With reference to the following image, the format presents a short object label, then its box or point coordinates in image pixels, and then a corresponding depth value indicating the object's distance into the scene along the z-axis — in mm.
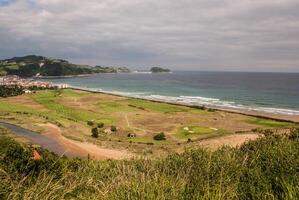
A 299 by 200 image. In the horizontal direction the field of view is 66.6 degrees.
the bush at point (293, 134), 22733
